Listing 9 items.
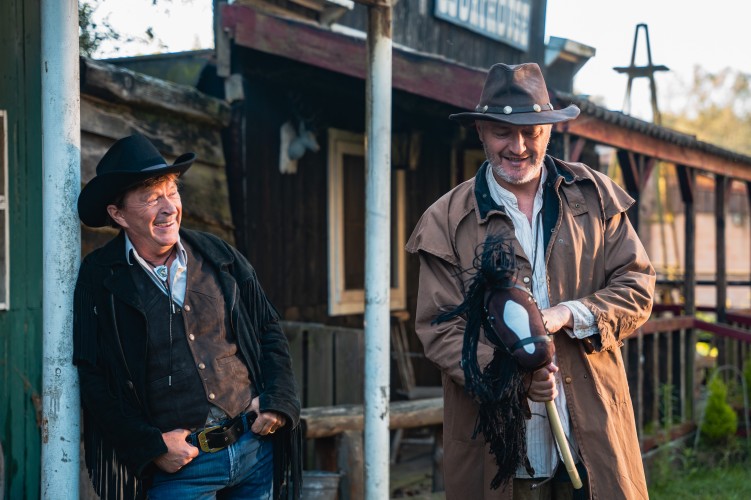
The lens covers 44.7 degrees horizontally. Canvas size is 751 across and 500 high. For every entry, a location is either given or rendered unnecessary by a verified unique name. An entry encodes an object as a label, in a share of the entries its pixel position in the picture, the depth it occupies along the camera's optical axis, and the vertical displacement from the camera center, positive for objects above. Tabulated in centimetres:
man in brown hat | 278 -11
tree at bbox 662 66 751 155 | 6041 +978
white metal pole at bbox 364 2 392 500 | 422 -2
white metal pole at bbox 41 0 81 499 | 278 +4
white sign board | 923 +248
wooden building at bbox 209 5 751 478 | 621 +83
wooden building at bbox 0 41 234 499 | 443 -9
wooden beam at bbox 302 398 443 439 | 490 -96
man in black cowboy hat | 279 -33
